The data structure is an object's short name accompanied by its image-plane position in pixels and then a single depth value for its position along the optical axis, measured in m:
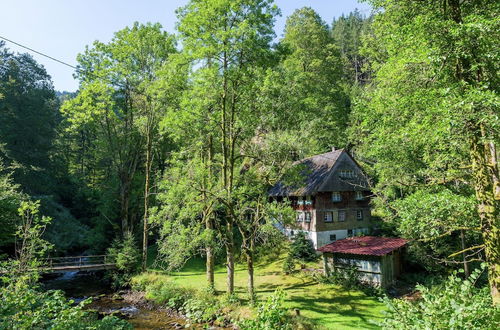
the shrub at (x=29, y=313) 6.12
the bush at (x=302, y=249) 26.64
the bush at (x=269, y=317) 5.82
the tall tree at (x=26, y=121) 31.93
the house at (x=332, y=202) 29.19
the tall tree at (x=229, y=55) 17.05
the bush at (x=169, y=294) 20.39
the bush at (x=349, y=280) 20.31
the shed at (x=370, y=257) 20.95
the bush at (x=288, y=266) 24.60
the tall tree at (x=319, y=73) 36.31
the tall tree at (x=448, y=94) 7.25
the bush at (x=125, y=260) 25.39
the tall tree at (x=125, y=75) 26.33
